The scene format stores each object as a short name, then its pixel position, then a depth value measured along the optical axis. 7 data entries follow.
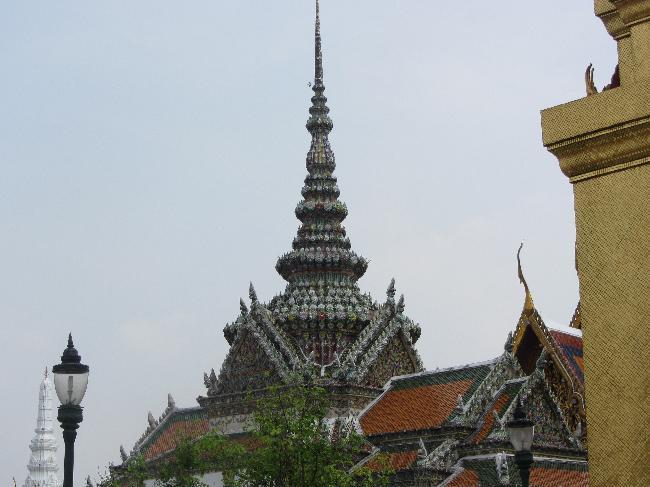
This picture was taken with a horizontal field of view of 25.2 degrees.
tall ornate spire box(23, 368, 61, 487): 86.53
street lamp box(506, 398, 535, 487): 15.17
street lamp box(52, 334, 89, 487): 11.98
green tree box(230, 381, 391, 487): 23.38
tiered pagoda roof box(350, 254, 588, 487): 29.47
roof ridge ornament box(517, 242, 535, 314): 31.75
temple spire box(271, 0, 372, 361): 36.69
